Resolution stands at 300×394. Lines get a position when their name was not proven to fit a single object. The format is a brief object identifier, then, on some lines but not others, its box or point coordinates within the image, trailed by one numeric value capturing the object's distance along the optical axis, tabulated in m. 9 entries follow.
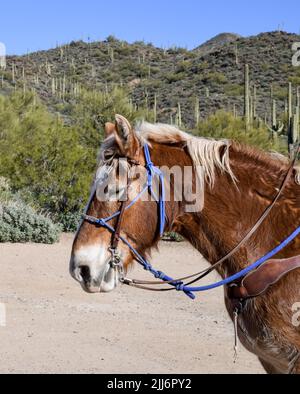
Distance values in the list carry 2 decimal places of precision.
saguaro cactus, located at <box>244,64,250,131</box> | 29.90
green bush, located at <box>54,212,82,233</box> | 18.19
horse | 3.56
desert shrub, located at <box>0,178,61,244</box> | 15.83
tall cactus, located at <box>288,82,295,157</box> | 22.85
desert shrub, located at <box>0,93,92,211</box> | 18.55
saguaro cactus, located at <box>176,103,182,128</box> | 38.40
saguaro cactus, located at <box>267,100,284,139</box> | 28.77
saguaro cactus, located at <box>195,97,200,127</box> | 41.93
